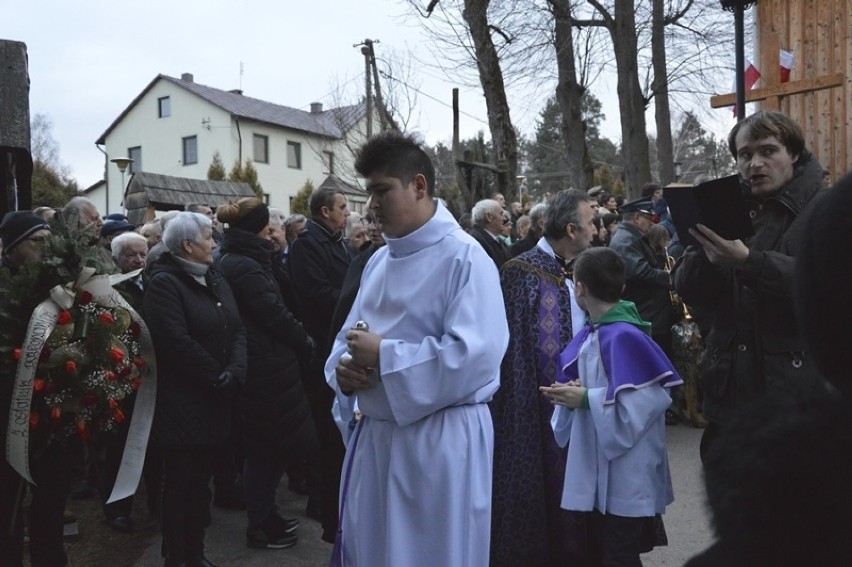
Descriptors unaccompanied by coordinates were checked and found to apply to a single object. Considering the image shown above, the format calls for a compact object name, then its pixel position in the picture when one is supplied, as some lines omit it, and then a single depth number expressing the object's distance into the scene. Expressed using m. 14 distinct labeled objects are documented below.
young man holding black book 2.77
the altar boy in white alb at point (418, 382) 2.72
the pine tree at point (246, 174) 38.16
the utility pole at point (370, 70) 26.60
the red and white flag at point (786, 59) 10.03
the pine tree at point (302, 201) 38.19
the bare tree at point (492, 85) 13.84
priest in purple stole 3.88
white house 43.16
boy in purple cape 3.63
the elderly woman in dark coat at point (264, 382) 5.02
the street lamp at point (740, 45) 5.56
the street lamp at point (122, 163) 22.42
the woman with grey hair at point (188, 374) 4.33
